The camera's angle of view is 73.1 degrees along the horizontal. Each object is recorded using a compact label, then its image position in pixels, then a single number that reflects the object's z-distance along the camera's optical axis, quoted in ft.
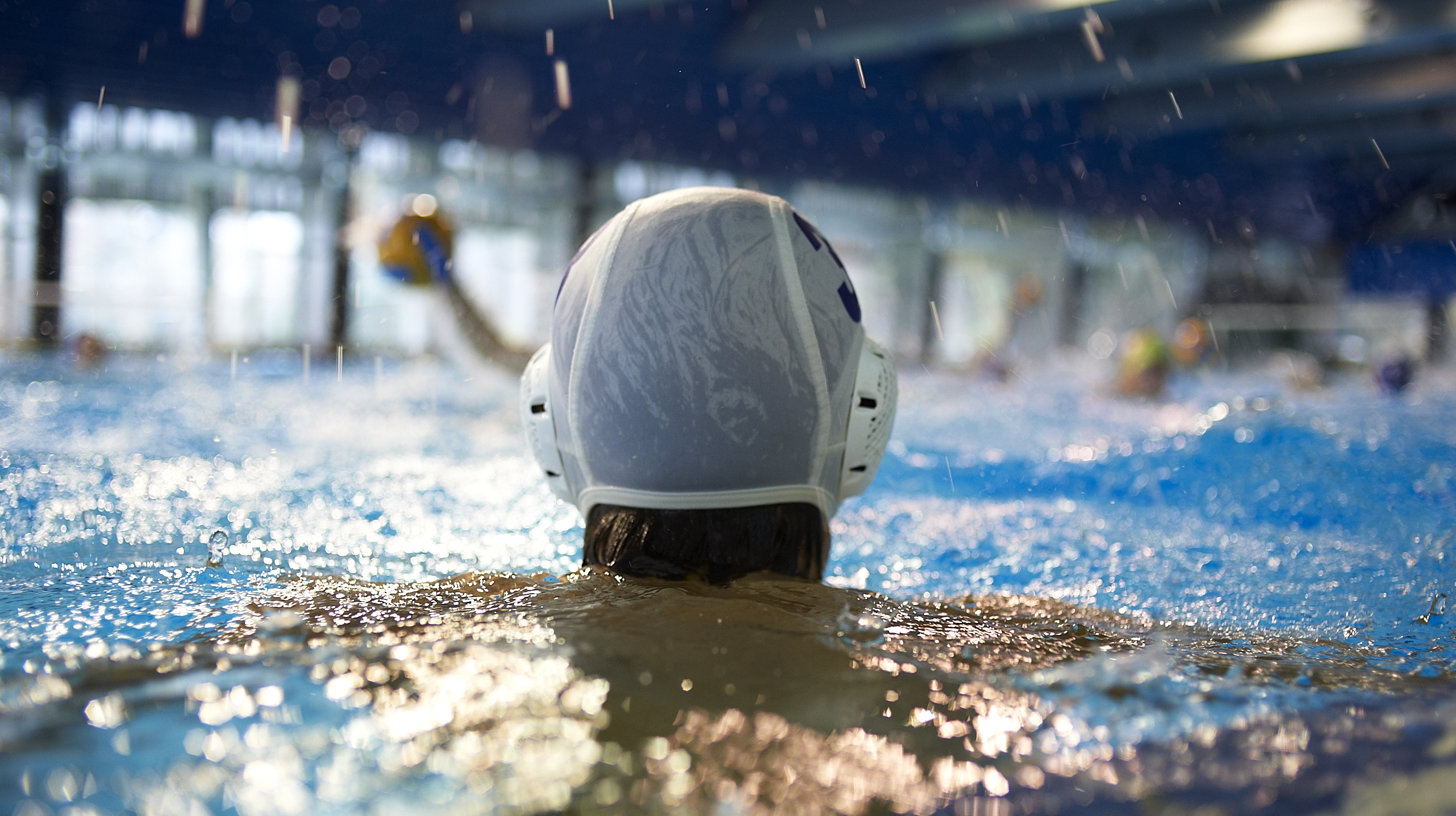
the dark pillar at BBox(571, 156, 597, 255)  48.73
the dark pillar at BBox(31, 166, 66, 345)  38.19
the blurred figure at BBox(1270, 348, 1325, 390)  41.37
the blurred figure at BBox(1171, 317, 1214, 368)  48.37
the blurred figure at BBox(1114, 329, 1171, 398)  31.58
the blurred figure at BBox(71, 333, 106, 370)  31.50
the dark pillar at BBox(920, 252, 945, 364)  68.54
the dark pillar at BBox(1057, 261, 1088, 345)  74.69
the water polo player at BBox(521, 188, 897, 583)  5.21
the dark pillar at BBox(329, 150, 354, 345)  44.86
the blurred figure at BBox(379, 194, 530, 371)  24.21
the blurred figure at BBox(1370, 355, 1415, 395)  34.60
